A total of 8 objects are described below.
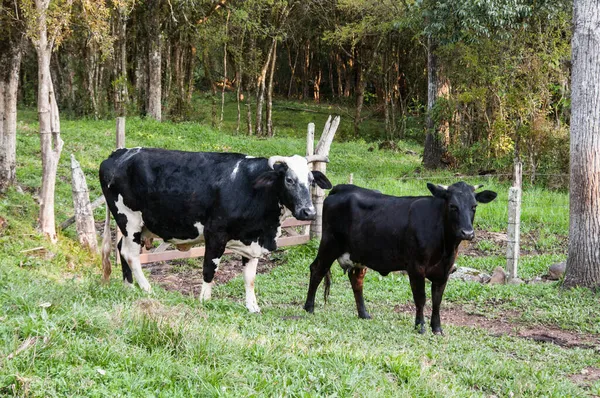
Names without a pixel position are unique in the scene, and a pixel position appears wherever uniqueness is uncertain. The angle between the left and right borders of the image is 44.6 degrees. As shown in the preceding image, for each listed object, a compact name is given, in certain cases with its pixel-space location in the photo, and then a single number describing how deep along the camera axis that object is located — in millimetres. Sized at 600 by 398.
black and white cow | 8703
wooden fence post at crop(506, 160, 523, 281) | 11477
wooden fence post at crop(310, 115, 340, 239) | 13203
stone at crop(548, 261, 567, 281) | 11414
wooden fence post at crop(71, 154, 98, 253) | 11258
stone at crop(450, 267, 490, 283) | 11633
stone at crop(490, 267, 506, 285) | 11438
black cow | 8133
